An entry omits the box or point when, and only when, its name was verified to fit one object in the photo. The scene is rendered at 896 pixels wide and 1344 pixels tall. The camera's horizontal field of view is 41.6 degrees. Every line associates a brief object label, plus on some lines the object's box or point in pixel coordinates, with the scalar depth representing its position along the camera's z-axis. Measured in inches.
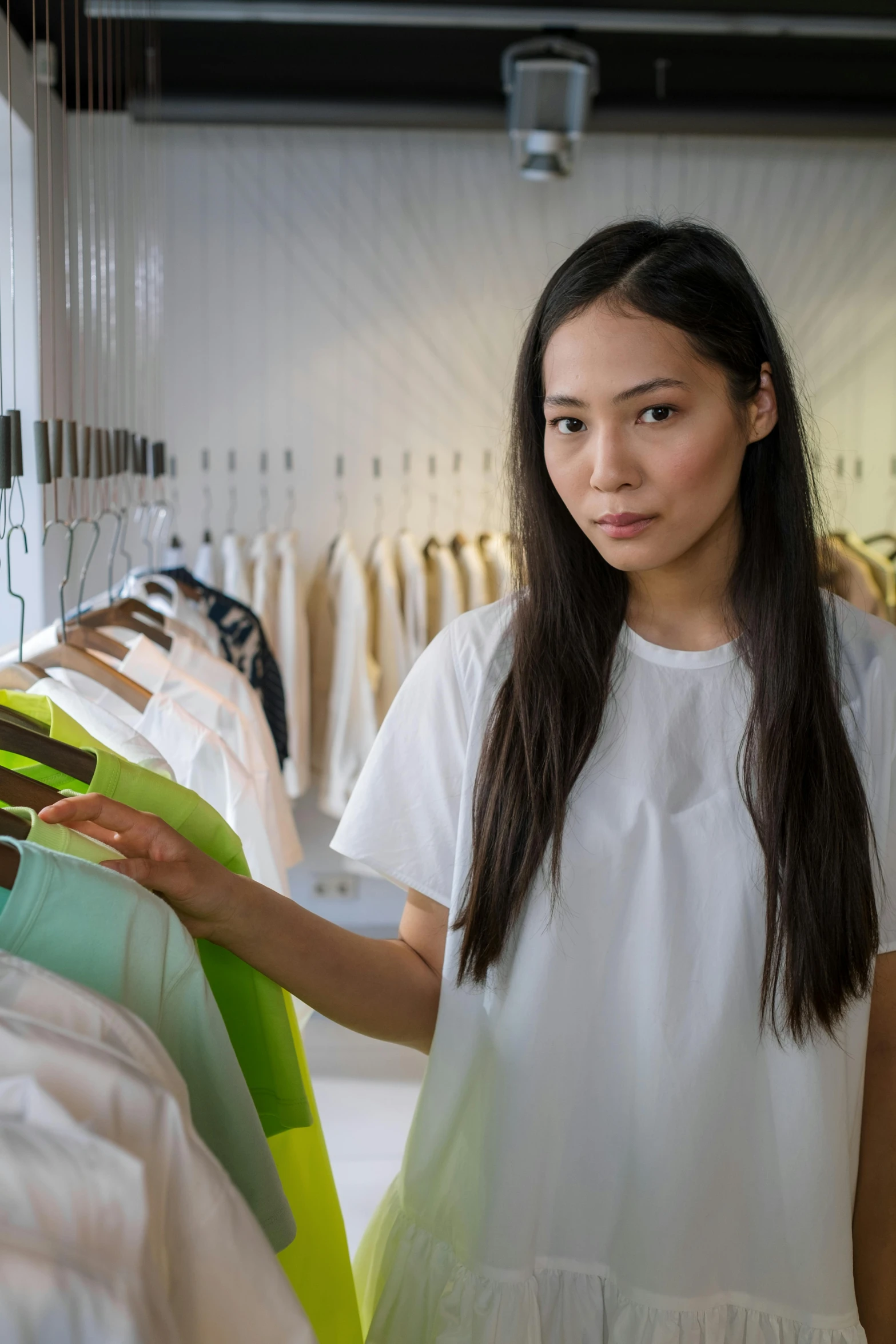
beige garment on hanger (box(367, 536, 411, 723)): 116.3
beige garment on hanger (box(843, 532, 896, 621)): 112.6
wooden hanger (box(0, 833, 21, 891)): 25.2
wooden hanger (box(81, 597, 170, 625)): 72.2
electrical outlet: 135.6
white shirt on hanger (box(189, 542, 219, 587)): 117.7
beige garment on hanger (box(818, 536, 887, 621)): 108.8
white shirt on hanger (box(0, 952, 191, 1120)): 22.4
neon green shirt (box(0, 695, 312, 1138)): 34.6
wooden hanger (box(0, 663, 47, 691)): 51.4
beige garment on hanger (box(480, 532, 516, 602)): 117.1
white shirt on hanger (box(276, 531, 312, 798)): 114.0
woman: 37.0
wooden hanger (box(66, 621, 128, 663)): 66.1
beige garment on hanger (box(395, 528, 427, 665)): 118.0
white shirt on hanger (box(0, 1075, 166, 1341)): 18.0
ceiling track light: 103.0
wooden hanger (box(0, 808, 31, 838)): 27.1
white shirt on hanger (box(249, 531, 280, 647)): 114.8
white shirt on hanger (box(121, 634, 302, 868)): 67.8
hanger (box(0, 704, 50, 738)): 36.4
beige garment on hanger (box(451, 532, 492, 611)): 117.6
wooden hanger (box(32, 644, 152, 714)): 60.4
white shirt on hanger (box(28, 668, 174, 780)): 45.6
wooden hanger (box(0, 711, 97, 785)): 33.2
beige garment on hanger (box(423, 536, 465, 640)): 117.3
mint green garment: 25.1
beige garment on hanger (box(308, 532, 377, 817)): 115.0
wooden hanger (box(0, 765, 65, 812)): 31.3
